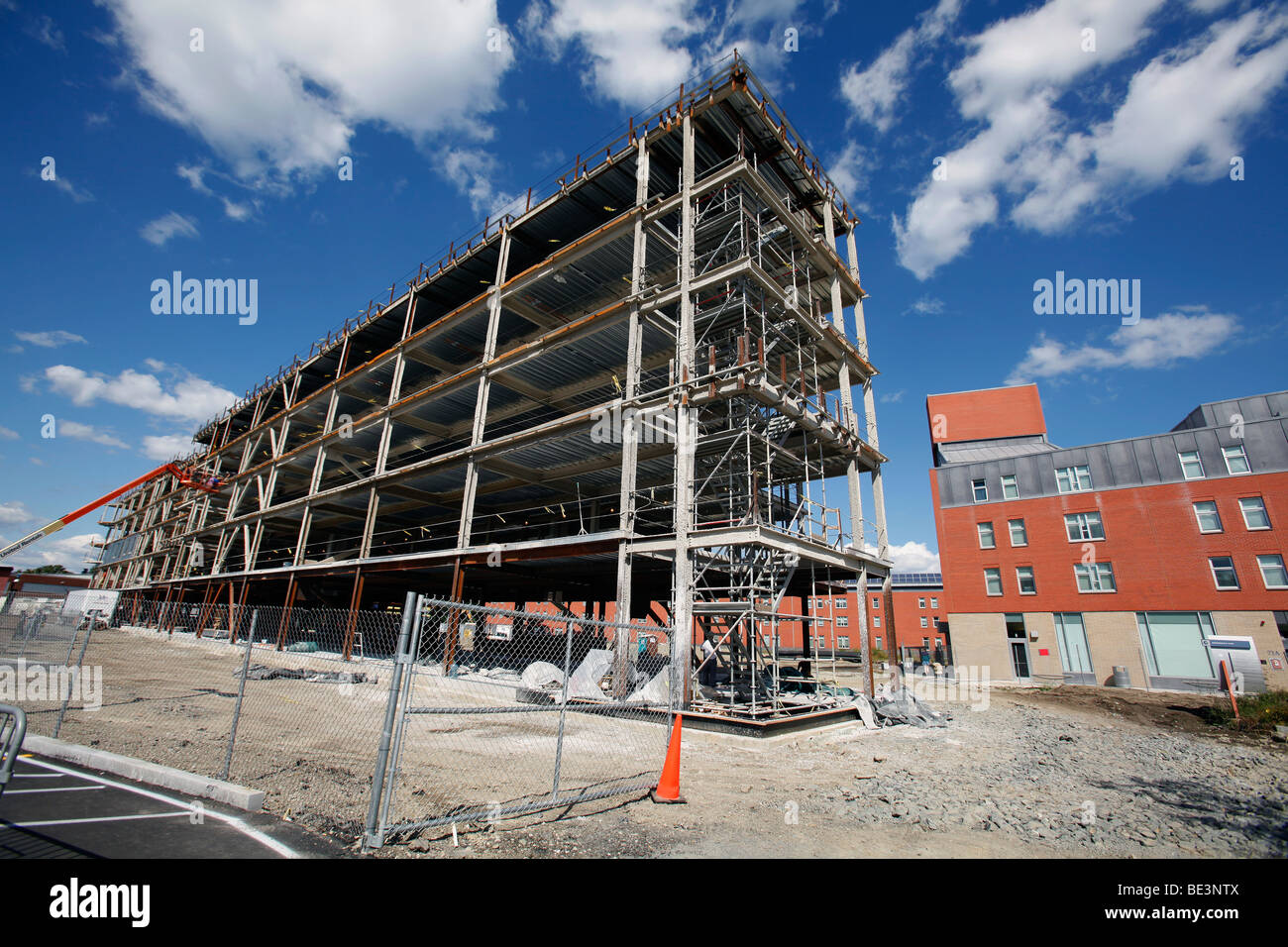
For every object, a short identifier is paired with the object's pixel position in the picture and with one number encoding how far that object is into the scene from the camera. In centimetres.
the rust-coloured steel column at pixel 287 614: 2409
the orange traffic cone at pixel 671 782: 653
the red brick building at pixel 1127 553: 2777
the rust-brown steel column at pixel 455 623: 1706
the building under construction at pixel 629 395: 1452
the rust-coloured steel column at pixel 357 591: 2270
